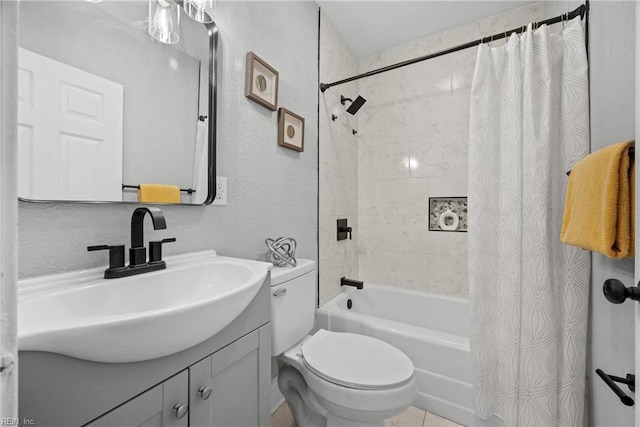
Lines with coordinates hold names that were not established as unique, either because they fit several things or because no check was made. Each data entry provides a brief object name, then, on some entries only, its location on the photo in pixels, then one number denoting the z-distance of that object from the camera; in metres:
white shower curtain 1.07
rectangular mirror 0.70
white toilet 0.99
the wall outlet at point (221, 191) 1.14
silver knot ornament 1.26
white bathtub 1.38
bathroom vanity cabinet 0.44
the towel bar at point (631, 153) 0.65
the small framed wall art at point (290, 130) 1.50
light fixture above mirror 0.96
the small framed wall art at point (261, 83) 1.28
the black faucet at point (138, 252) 0.77
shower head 1.99
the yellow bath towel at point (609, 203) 0.65
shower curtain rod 1.08
